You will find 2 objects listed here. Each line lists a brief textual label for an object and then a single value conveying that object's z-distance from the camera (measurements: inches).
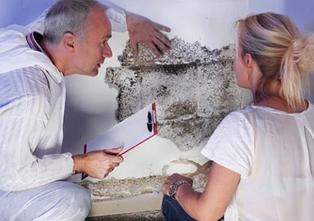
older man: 49.2
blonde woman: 41.7
